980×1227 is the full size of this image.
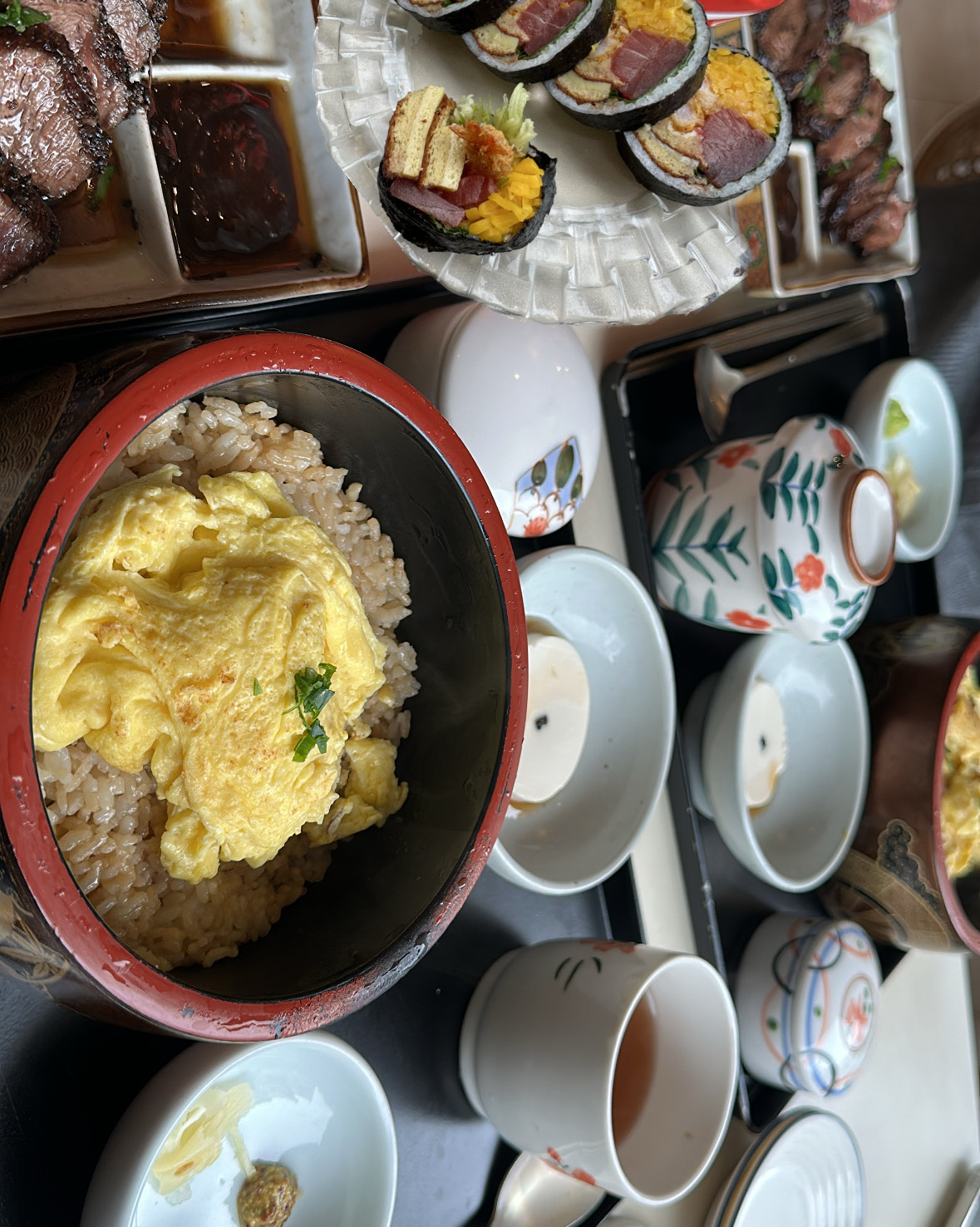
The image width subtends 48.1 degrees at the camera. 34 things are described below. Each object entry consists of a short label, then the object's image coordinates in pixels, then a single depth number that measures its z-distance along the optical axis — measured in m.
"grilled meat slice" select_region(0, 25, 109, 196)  0.26
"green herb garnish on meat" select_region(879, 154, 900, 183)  0.47
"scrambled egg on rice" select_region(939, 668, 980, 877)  0.46
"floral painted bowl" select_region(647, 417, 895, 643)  0.38
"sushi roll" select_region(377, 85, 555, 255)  0.31
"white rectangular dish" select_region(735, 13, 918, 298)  0.42
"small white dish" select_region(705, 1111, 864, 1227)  0.42
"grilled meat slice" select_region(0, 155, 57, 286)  0.26
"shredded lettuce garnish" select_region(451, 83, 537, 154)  0.31
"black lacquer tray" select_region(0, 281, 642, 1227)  0.27
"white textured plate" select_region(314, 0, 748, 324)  0.32
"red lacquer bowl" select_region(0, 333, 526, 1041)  0.21
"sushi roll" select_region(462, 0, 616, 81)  0.34
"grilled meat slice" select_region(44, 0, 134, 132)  0.27
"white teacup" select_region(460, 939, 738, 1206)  0.32
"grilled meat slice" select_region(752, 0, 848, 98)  0.43
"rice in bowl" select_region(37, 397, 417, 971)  0.25
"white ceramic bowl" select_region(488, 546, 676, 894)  0.37
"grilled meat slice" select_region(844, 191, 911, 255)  0.47
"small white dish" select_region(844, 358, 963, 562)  0.47
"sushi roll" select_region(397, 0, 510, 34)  0.33
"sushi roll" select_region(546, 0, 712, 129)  0.35
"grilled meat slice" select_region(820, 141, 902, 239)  0.47
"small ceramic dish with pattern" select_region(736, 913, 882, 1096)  0.41
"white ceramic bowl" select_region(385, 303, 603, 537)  0.33
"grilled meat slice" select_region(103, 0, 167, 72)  0.28
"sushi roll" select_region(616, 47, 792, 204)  0.37
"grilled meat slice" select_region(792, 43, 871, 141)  0.45
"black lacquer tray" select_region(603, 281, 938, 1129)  0.41
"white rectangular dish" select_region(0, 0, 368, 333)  0.28
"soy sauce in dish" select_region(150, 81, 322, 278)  0.30
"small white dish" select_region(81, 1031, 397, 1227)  0.26
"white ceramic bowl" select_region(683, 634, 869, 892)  0.43
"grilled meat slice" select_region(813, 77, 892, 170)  0.46
